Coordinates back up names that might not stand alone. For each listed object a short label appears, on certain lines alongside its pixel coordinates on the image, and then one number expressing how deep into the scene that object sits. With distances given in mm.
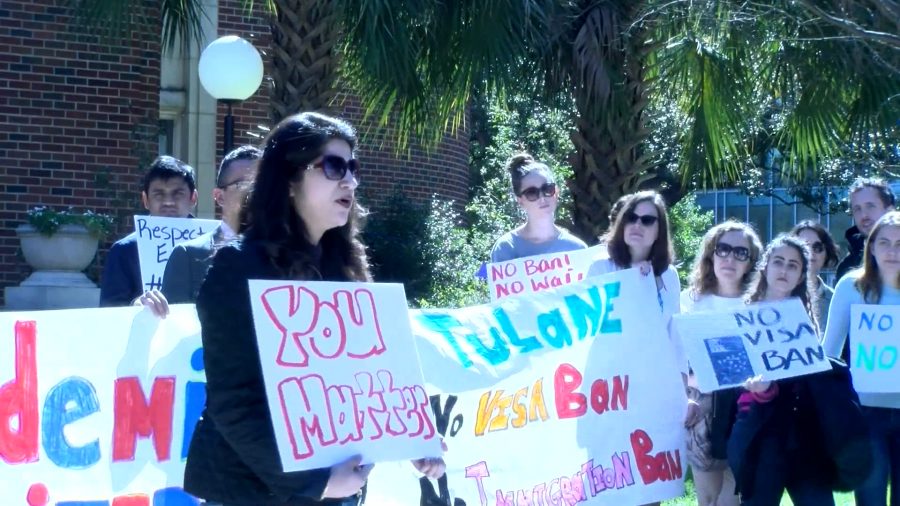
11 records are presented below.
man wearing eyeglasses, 4059
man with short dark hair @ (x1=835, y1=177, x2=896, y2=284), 6367
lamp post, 9047
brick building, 11047
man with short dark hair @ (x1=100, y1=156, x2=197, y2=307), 4891
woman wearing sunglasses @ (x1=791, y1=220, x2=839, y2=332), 6527
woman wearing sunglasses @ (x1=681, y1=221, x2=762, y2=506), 5352
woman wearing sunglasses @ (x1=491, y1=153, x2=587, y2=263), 6062
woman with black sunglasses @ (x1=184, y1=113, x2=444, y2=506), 2680
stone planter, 10383
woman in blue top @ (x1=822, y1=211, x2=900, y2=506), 5209
